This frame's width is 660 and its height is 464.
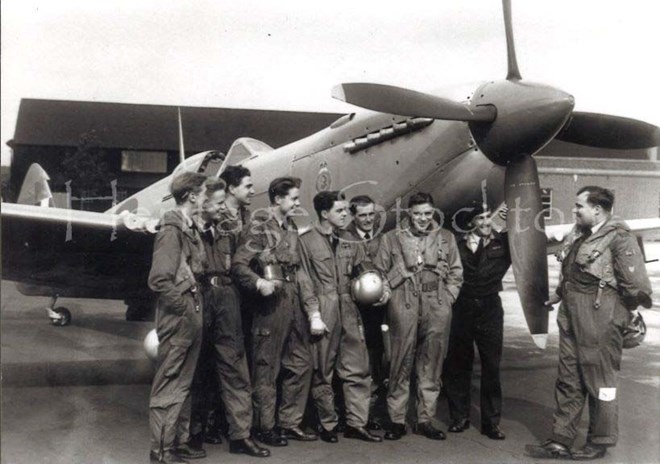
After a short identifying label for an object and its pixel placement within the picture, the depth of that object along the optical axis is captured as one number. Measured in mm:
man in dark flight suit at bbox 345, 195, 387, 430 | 4977
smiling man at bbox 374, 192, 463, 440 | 4773
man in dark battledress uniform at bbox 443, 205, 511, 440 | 4914
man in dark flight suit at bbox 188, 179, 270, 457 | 4383
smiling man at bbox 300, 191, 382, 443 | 4676
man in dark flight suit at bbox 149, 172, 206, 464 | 4102
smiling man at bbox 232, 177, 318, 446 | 4594
